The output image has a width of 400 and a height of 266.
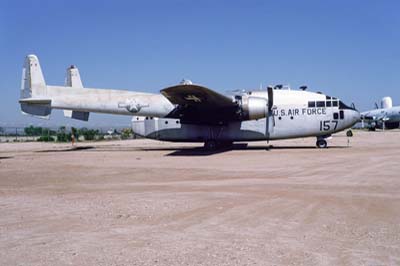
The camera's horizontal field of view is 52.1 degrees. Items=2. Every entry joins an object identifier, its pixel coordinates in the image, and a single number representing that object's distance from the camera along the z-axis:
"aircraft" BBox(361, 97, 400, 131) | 80.59
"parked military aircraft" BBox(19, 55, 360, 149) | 22.58
